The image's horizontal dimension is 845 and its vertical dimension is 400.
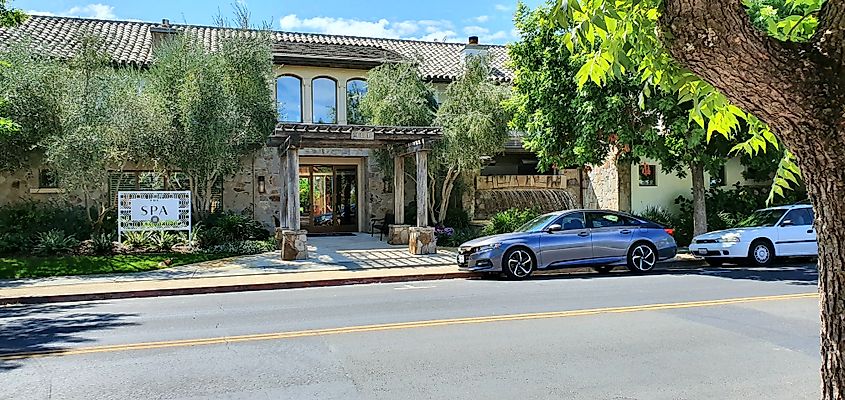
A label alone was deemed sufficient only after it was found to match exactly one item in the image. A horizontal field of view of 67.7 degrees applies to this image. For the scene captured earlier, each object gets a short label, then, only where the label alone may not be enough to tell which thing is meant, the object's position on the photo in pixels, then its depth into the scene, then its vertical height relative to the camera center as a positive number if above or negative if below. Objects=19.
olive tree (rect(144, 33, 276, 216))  16.67 +3.13
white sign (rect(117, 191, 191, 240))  16.62 +0.17
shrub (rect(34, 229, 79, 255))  15.76 -0.60
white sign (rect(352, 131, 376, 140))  16.81 +2.07
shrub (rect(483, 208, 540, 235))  19.41 -0.36
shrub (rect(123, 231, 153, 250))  16.92 -0.62
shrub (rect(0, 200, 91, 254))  17.14 -0.05
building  20.73 +1.50
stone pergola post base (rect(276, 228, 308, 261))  16.28 -0.79
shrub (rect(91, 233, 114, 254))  16.14 -0.68
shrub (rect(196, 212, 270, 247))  17.94 -0.41
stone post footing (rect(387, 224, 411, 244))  20.06 -0.71
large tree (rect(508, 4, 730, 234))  14.62 +2.17
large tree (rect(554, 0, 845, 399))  2.53 +0.49
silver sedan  13.24 -0.80
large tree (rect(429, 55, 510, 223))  18.38 +2.64
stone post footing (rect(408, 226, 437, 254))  17.33 -0.80
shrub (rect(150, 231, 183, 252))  17.08 -0.65
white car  15.02 -0.88
